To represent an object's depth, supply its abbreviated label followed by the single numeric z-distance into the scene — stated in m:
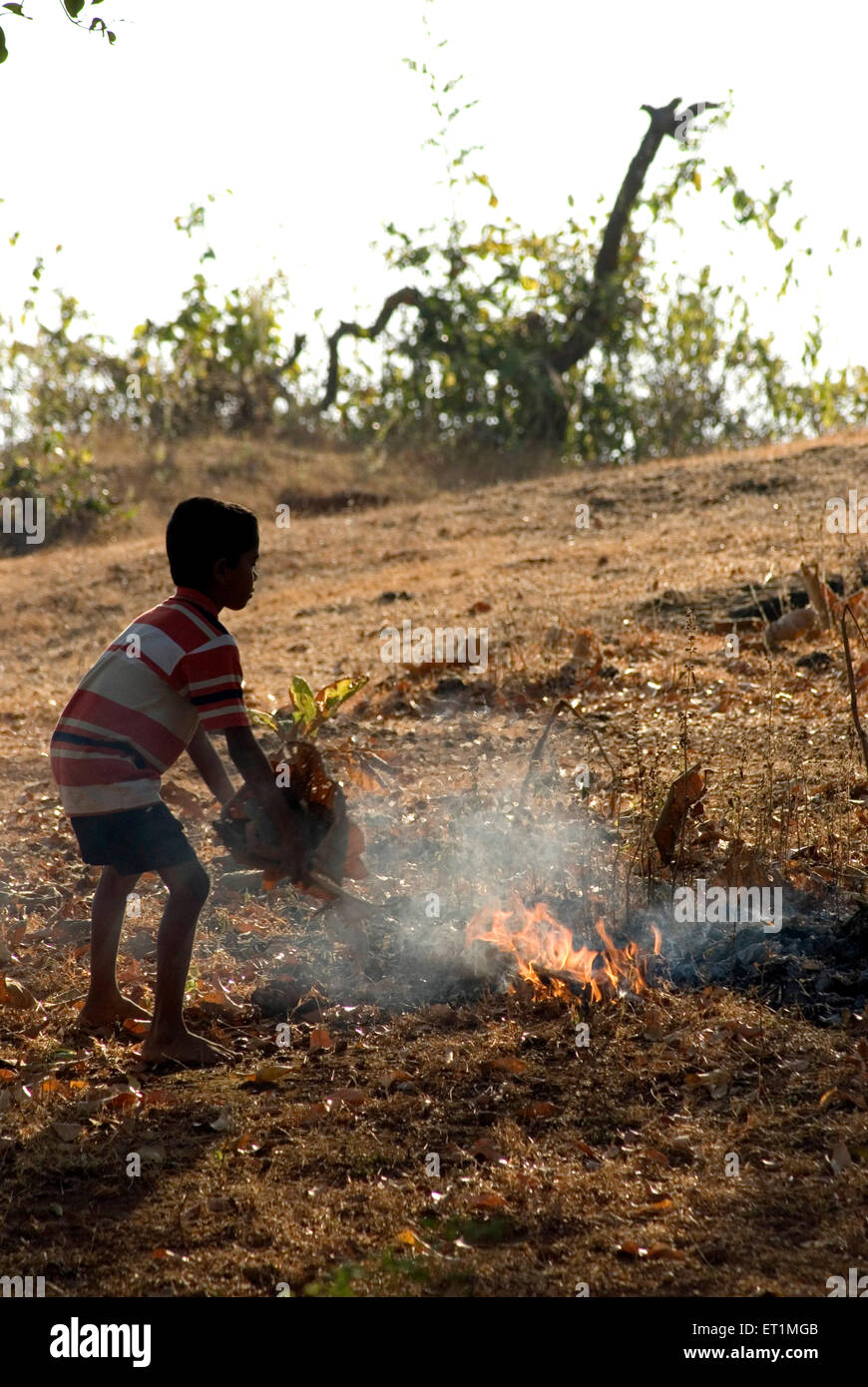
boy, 7.32
